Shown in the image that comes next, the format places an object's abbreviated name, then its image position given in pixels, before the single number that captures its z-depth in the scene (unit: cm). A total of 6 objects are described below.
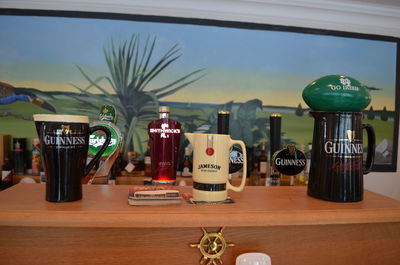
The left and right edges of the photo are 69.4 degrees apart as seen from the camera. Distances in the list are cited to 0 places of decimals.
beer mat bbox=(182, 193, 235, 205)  80
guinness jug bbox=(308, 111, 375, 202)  85
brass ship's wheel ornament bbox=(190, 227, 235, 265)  76
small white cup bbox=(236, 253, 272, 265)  65
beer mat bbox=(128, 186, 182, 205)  76
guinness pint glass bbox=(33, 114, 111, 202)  72
